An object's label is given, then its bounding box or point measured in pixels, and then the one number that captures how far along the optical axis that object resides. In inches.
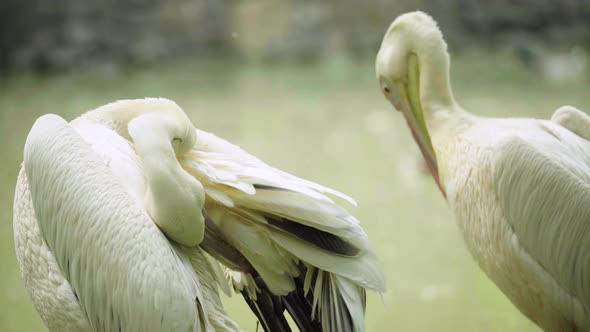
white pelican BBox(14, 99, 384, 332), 231.5
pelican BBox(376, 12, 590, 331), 244.5
